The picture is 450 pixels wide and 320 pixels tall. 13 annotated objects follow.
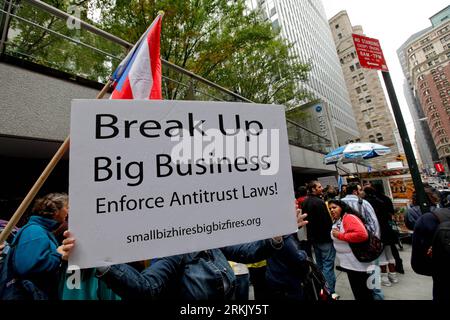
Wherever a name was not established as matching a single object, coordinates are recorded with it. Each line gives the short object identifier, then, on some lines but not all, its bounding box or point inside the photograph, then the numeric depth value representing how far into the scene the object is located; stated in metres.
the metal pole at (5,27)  3.50
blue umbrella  7.55
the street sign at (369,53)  3.90
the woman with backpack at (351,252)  3.00
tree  7.22
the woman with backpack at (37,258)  1.67
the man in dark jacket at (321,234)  4.03
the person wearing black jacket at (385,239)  4.36
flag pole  1.28
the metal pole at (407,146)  3.24
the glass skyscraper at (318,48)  40.31
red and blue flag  2.06
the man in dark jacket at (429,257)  1.86
